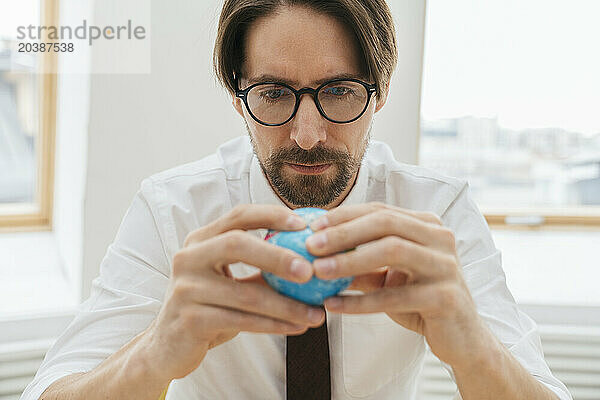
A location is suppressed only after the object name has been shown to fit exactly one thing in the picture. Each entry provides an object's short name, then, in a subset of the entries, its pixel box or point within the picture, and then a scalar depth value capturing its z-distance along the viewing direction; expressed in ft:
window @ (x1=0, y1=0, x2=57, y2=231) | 9.35
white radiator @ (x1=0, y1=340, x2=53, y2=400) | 7.91
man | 3.27
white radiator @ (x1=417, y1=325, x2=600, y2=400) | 8.82
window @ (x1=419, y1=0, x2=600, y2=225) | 10.43
